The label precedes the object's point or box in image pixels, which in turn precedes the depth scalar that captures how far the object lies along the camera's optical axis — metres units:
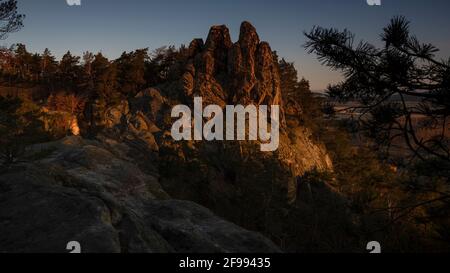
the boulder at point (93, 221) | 4.75
